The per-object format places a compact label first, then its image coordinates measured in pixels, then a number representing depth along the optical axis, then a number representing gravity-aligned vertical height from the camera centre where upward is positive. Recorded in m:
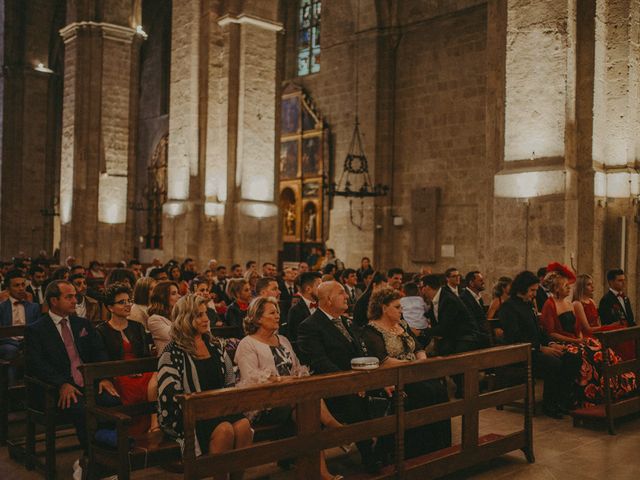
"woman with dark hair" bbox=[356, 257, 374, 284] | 12.29 -0.53
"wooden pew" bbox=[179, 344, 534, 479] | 3.65 -1.14
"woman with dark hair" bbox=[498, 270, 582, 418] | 6.71 -1.04
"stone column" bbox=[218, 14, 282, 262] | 15.05 +2.35
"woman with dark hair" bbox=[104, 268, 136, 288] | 7.16 -0.40
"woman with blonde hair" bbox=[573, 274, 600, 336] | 7.20 -0.63
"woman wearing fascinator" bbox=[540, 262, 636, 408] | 6.64 -0.97
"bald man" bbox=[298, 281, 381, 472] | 4.88 -0.77
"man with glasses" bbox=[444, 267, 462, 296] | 8.77 -0.44
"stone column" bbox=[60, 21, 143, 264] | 18.88 +2.79
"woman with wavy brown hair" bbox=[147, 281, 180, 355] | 5.63 -0.62
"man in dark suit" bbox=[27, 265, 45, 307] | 9.41 -0.71
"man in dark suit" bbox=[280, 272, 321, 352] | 6.79 -0.63
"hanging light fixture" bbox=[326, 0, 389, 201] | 18.47 +1.97
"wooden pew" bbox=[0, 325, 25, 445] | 5.89 -1.35
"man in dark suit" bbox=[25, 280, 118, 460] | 4.98 -0.84
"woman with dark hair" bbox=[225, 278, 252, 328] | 7.61 -0.69
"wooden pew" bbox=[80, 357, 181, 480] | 4.09 -1.31
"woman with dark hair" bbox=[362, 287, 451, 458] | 5.11 -0.87
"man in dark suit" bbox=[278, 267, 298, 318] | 9.87 -0.67
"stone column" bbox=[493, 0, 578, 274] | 9.45 +1.53
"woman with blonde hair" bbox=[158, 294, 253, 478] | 4.15 -0.86
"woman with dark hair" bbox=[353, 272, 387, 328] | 7.39 -0.73
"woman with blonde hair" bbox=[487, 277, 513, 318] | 8.33 -0.59
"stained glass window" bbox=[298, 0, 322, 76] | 21.72 +6.66
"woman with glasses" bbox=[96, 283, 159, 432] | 4.94 -0.78
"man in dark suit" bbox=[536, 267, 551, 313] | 8.59 -0.62
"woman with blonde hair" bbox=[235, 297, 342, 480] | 4.62 -0.79
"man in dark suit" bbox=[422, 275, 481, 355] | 7.14 -0.86
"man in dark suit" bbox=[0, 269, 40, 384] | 6.89 -0.79
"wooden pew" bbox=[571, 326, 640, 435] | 6.16 -1.29
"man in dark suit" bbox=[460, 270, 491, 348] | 7.45 -0.78
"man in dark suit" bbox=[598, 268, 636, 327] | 7.71 -0.65
